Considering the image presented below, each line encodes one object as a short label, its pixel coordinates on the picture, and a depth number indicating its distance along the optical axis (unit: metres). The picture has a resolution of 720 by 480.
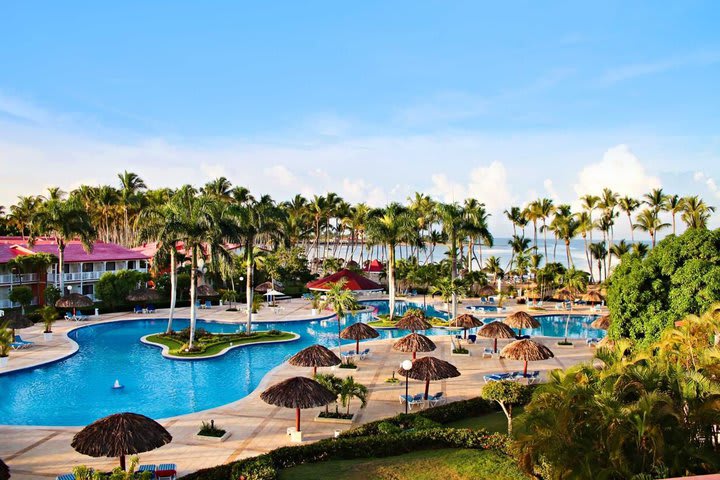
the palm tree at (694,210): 57.41
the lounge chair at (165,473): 14.76
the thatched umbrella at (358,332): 29.61
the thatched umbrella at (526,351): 25.38
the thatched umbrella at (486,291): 54.62
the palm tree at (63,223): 43.94
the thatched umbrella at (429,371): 21.39
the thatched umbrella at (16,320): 32.53
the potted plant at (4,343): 28.36
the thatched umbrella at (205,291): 51.06
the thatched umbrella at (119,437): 14.06
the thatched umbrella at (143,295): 47.00
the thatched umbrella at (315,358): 23.50
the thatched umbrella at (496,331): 30.98
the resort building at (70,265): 45.62
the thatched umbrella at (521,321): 34.22
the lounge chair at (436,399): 22.33
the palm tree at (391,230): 42.41
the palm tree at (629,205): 64.00
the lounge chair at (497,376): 25.86
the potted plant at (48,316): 36.88
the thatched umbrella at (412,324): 33.84
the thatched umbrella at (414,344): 26.44
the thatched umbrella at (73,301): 42.84
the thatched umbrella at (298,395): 18.08
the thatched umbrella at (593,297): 49.53
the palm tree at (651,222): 62.22
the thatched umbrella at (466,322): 33.97
